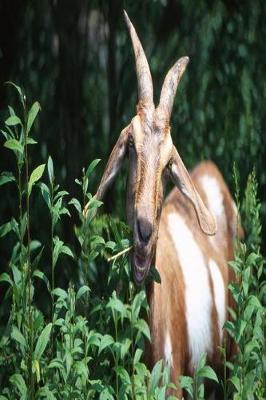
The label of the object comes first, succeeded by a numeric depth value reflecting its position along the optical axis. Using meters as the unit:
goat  12.12
